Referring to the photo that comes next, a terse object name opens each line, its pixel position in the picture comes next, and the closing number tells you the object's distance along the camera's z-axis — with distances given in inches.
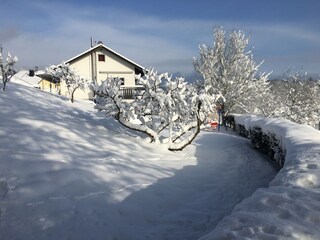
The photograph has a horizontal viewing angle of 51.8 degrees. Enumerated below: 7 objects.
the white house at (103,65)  1380.4
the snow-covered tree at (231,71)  1132.8
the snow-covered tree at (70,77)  995.0
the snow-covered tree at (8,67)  674.2
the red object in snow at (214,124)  874.1
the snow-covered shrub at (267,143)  368.4
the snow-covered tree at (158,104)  432.5
